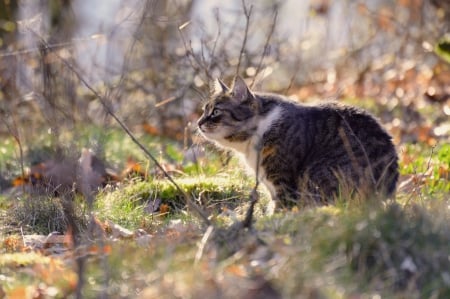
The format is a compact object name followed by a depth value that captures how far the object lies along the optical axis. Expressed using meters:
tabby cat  12.35
